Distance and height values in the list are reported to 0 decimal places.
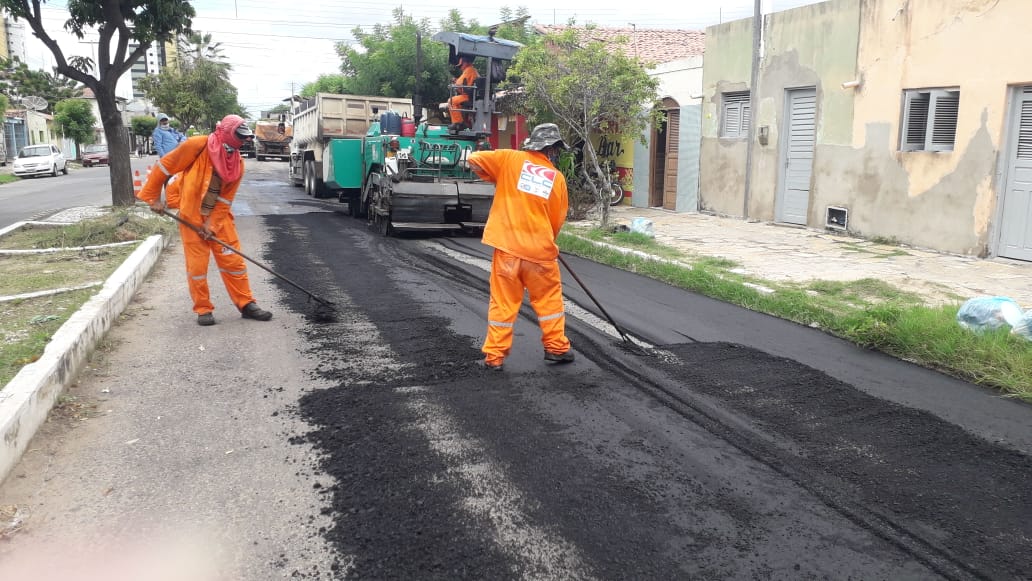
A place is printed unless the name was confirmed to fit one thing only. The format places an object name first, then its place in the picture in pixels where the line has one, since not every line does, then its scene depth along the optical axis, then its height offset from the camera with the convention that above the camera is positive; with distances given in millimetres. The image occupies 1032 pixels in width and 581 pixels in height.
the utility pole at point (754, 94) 13367 +1181
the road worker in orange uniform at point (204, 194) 6219 -325
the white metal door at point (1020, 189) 9125 -247
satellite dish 38562 +2512
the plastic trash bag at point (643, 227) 11766 -976
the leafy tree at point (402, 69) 25828 +2858
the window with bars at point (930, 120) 10133 +607
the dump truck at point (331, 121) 17172 +759
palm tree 45938 +5885
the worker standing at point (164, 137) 13115 +260
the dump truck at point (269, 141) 39125 +659
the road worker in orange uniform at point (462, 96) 12797 +1004
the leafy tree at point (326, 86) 36794 +3912
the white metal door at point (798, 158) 12672 +99
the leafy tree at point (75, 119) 47125 +1927
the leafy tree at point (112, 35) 12805 +1925
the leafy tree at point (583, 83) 11914 +1174
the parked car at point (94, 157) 42969 -304
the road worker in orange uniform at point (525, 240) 5066 -512
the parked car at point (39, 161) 30656 -427
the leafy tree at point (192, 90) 42062 +3436
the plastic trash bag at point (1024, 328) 5535 -1115
